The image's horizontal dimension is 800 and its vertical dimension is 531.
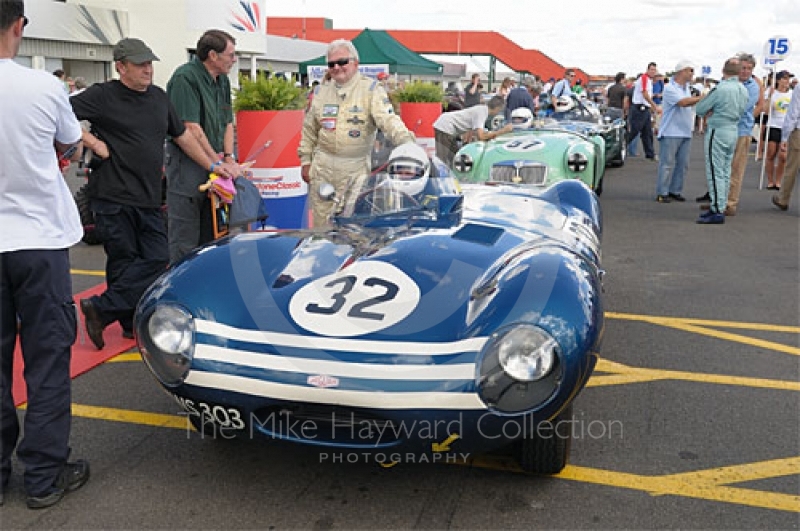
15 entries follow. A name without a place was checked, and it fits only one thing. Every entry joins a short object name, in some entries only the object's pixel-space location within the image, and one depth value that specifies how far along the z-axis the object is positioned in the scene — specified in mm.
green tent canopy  17444
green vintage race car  8203
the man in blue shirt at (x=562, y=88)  15122
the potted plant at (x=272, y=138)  7340
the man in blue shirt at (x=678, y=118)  10148
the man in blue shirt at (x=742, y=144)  9648
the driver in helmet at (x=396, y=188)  4012
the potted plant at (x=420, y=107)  13570
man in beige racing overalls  5297
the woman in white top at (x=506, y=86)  17816
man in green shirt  4957
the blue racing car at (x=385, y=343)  2584
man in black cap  4293
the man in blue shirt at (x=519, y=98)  13125
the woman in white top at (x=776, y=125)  11844
